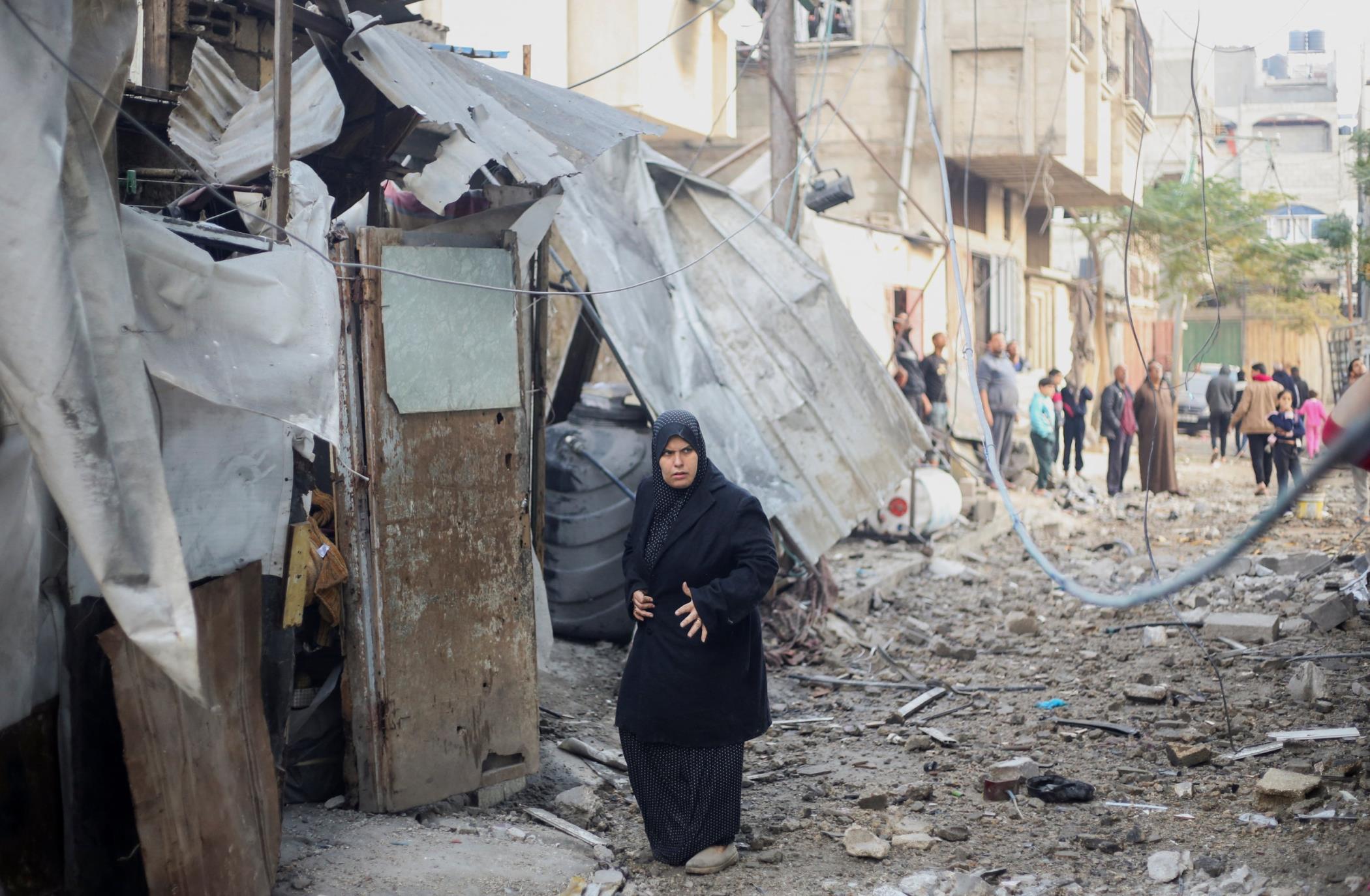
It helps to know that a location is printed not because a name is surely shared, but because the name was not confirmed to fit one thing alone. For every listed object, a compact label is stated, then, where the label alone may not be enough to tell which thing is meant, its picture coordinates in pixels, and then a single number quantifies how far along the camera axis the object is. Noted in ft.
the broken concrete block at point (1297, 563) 29.71
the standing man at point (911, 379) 41.39
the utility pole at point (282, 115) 12.42
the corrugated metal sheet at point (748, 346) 21.07
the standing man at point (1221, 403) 60.23
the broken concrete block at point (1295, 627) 22.95
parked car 77.56
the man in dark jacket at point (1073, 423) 52.47
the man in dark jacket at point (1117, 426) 49.29
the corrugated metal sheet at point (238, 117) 14.96
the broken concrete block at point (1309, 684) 18.54
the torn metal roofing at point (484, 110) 14.34
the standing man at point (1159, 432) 45.06
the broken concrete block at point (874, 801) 15.64
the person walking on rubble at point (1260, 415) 45.03
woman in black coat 13.57
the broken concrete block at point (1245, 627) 22.71
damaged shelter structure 8.86
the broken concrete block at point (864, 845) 13.88
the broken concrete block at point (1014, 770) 16.07
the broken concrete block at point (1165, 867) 12.71
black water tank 22.15
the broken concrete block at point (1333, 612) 22.52
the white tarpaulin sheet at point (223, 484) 11.51
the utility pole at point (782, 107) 29.58
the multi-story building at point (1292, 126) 131.64
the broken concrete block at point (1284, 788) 14.43
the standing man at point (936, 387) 42.98
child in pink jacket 47.88
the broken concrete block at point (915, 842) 14.17
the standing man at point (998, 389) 45.70
